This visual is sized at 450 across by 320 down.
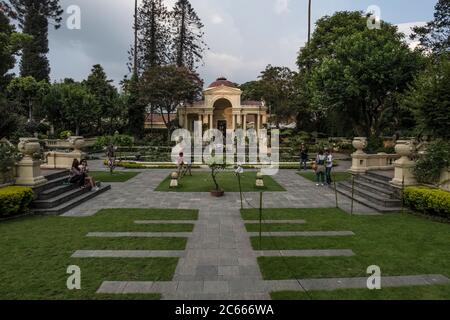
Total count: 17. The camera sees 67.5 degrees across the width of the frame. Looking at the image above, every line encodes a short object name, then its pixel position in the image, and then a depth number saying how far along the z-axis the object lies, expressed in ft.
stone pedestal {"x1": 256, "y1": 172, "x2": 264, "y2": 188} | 49.26
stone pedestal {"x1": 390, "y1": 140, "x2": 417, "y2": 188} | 37.22
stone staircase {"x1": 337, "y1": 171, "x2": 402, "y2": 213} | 35.94
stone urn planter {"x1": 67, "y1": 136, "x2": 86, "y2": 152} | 49.73
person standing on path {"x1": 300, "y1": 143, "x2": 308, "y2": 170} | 68.28
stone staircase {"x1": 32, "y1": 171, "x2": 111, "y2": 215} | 33.71
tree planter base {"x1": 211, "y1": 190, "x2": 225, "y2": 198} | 42.47
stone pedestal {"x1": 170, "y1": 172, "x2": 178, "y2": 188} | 48.33
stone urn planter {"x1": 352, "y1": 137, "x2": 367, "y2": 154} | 50.42
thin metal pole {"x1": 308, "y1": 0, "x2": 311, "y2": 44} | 126.75
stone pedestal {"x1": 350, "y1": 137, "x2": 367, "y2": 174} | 48.98
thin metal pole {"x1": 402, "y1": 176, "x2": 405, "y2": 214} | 35.30
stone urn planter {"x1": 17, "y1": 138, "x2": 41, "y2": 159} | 34.24
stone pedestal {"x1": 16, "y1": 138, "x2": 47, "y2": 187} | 34.30
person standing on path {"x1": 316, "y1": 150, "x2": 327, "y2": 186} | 51.11
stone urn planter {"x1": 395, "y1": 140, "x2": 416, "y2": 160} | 37.29
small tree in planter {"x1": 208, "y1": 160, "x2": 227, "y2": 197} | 41.59
